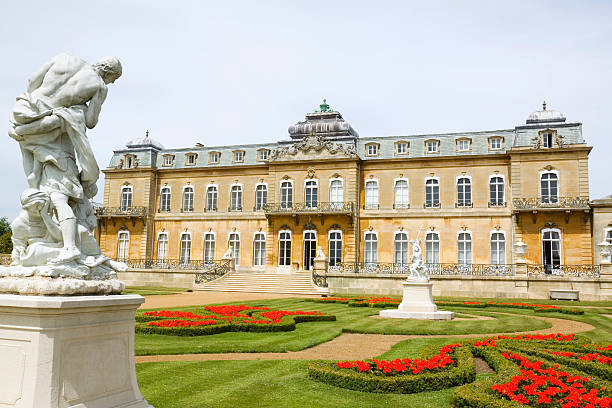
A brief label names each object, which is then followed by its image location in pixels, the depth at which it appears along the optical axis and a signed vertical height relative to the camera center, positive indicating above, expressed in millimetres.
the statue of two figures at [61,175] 4234 +679
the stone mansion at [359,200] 31812 +4014
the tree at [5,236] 50875 +1553
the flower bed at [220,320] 11875 -1695
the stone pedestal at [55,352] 3707 -736
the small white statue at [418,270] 16438 -351
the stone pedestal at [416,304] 16109 -1422
